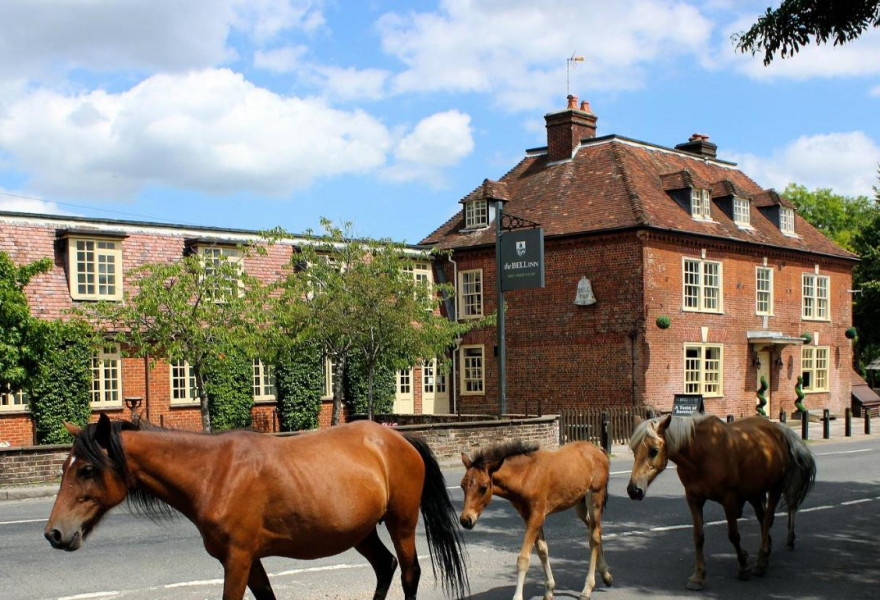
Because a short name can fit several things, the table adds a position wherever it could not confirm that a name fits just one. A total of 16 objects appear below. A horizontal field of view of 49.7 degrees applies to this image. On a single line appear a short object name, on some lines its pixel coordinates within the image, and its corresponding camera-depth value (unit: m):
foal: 7.63
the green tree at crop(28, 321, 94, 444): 25.14
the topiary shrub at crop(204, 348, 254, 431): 28.38
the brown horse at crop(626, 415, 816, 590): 8.56
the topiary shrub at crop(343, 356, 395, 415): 31.73
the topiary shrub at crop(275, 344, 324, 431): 30.12
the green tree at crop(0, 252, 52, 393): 18.48
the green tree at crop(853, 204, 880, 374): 48.79
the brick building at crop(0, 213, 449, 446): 26.39
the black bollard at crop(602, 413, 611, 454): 22.77
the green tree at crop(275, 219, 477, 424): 24.55
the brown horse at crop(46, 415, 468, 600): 5.61
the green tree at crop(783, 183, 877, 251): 68.31
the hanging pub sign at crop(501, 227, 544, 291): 25.72
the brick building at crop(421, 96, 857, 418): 31.77
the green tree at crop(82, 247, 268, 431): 21.88
